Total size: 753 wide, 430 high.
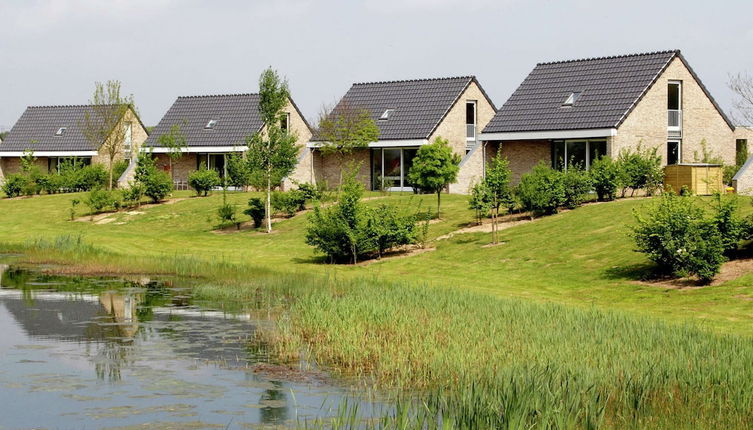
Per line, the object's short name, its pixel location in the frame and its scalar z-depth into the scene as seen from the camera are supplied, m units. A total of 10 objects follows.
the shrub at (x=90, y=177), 59.00
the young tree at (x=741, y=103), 27.08
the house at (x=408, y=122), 53.72
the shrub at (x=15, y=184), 58.25
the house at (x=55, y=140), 67.94
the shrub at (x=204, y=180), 51.88
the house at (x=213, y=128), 61.40
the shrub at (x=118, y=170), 62.86
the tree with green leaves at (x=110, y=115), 56.72
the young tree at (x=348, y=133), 52.66
